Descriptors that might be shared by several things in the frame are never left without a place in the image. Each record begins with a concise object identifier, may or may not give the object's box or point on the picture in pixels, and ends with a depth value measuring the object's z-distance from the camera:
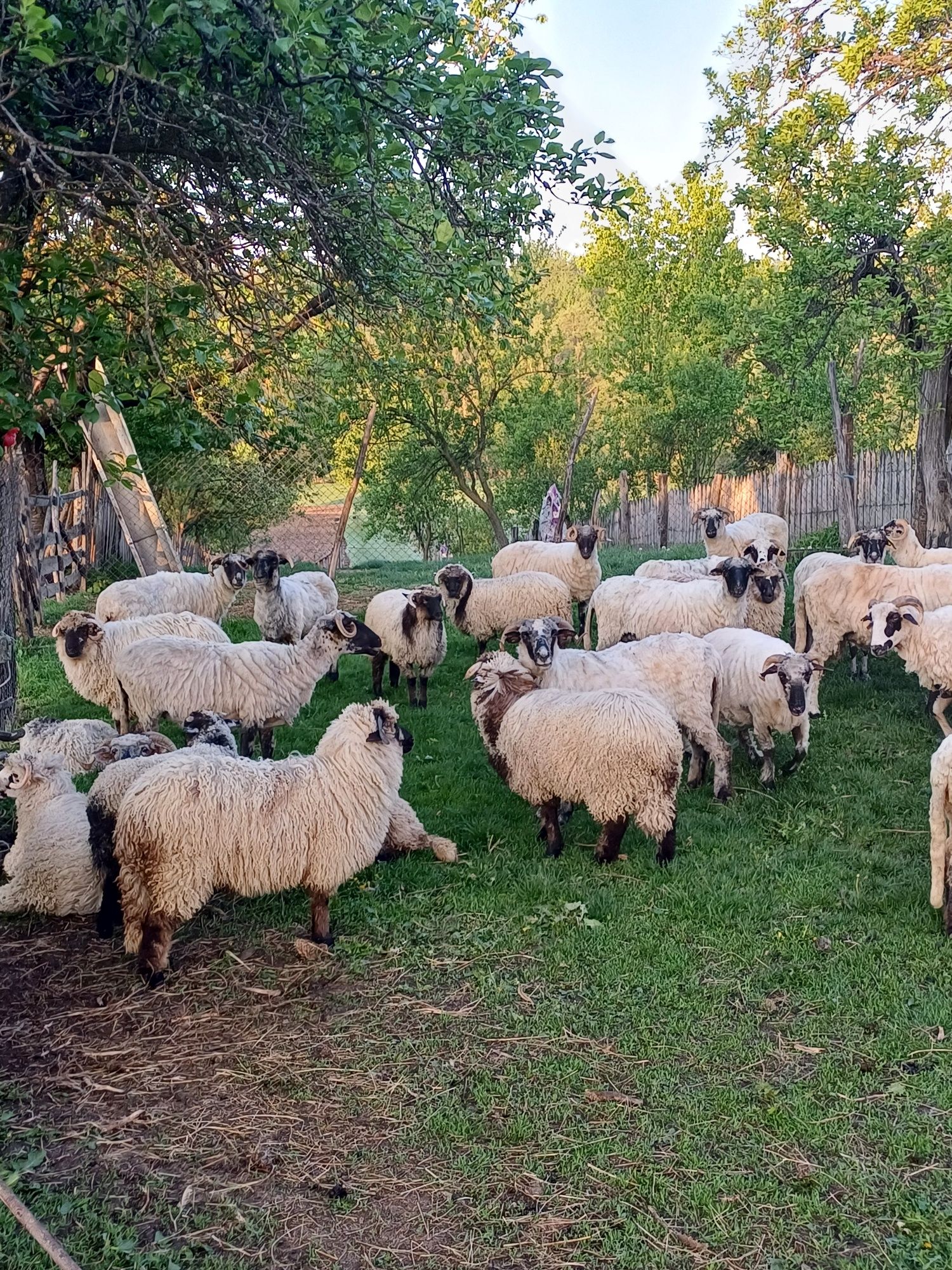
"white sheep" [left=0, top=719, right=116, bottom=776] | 6.42
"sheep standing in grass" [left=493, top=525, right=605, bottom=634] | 11.68
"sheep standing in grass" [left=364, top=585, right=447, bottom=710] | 9.32
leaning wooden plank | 10.86
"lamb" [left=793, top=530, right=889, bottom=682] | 9.92
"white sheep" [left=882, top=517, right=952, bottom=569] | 10.68
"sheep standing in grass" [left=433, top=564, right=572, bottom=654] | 10.48
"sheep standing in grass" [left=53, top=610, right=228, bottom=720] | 8.07
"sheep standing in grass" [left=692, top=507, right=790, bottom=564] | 11.91
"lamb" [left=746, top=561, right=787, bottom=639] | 9.55
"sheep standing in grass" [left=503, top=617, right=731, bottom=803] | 7.06
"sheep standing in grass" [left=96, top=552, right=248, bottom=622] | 10.00
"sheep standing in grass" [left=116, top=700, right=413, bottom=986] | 4.66
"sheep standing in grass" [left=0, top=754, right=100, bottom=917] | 5.31
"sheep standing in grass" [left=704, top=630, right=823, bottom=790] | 7.11
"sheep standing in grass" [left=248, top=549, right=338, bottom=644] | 9.80
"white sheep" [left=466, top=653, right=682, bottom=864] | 5.76
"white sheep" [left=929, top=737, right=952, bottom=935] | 4.89
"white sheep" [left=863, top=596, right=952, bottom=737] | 7.93
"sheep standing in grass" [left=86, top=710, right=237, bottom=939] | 5.08
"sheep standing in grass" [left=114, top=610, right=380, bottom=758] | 7.46
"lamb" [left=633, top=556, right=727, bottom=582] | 10.61
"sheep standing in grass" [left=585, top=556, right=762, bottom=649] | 9.02
